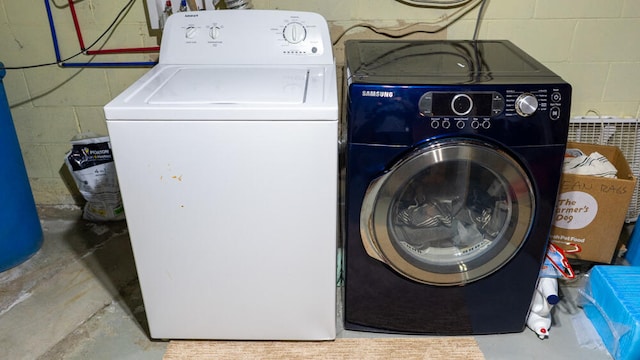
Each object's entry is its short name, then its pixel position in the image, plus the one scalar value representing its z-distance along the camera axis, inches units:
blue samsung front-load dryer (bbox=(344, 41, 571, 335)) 52.2
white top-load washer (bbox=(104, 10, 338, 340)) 50.9
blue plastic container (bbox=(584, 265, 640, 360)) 59.0
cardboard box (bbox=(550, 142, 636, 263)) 68.9
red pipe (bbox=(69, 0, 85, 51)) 79.4
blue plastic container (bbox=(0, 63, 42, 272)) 74.2
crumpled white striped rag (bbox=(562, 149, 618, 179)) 71.0
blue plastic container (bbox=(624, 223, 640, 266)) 73.3
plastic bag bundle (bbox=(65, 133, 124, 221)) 85.0
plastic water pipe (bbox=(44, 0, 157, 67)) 81.2
